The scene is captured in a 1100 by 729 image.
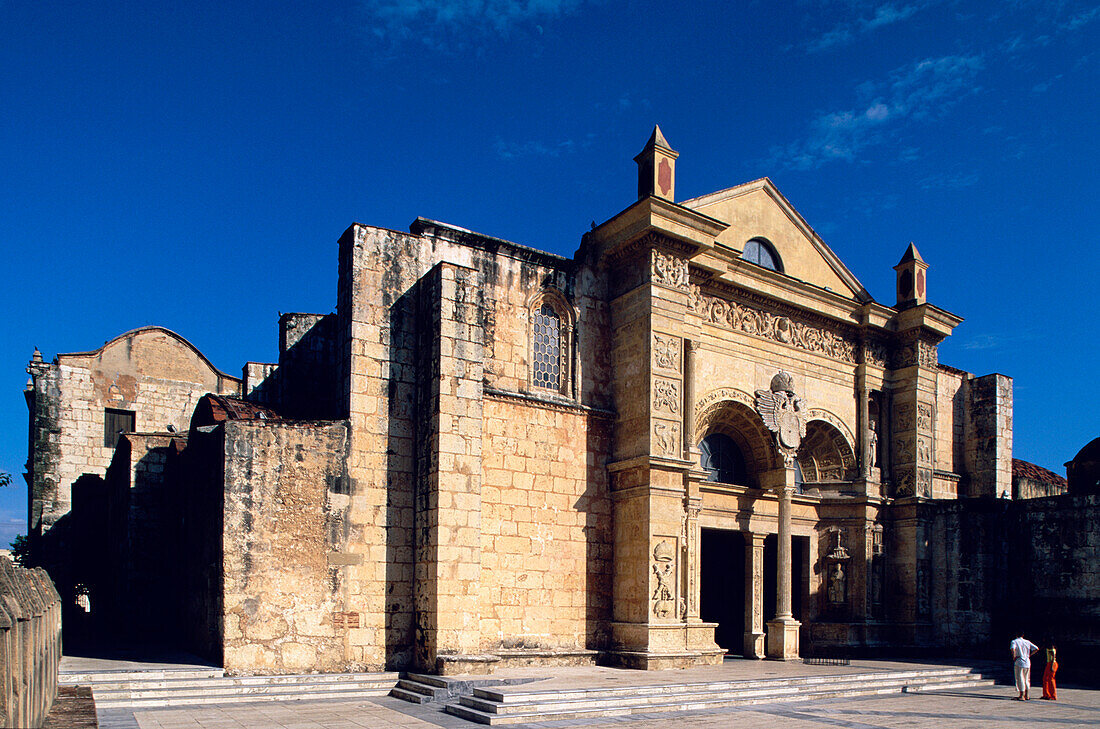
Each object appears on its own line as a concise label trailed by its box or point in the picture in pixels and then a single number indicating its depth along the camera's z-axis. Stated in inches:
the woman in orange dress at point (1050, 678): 588.4
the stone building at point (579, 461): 534.0
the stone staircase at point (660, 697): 434.3
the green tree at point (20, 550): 940.0
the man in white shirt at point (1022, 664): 577.6
